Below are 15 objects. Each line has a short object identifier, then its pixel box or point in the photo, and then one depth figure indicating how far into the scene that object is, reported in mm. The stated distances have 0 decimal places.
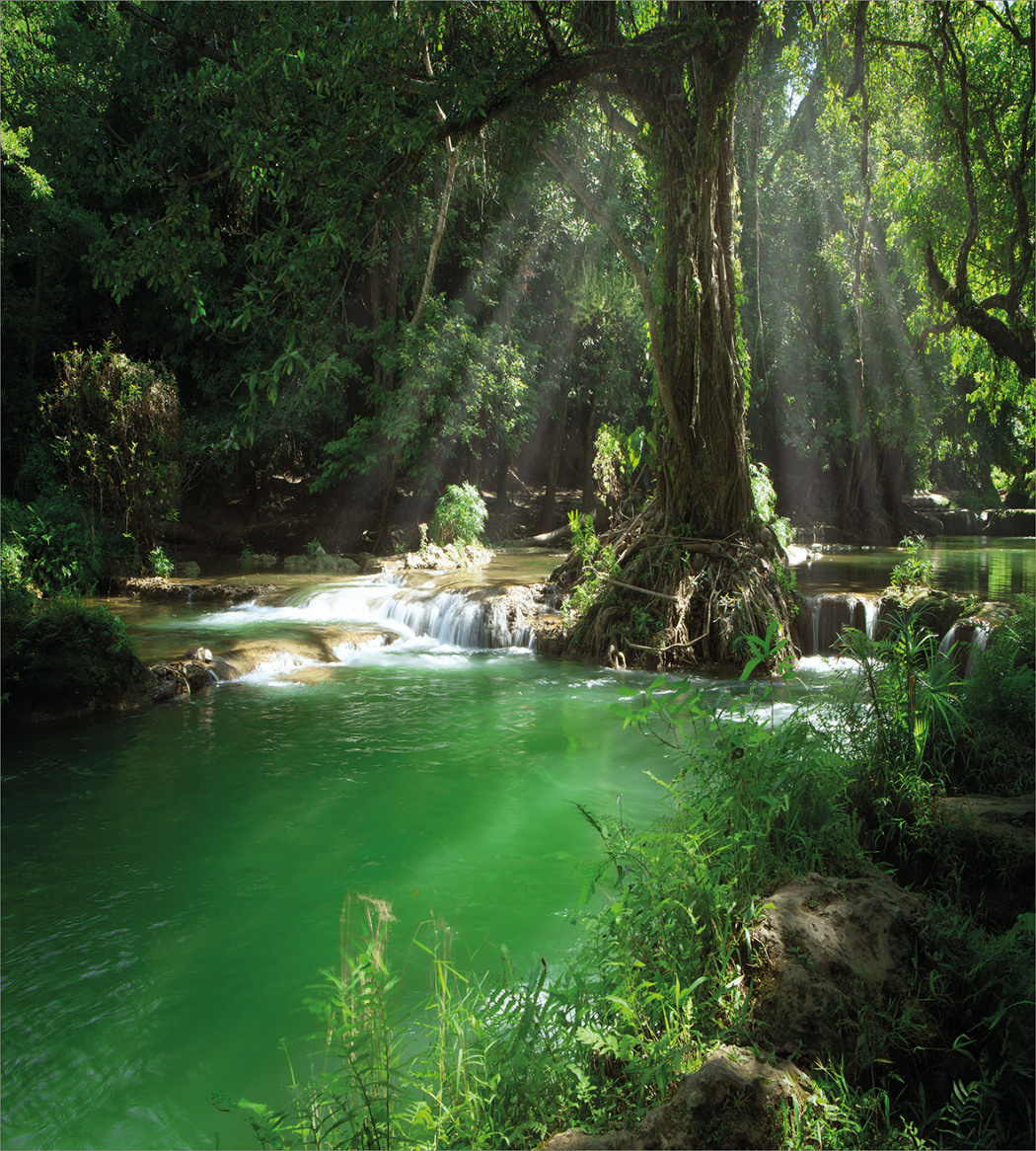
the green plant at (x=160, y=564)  18422
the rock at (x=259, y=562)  20906
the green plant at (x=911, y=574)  11805
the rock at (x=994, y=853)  3396
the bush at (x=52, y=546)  16047
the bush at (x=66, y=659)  8781
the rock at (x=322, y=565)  20141
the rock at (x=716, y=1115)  2131
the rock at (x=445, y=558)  19781
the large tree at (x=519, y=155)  6281
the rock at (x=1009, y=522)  27750
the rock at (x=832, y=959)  2613
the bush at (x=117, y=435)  16734
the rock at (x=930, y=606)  10445
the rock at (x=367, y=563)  19625
